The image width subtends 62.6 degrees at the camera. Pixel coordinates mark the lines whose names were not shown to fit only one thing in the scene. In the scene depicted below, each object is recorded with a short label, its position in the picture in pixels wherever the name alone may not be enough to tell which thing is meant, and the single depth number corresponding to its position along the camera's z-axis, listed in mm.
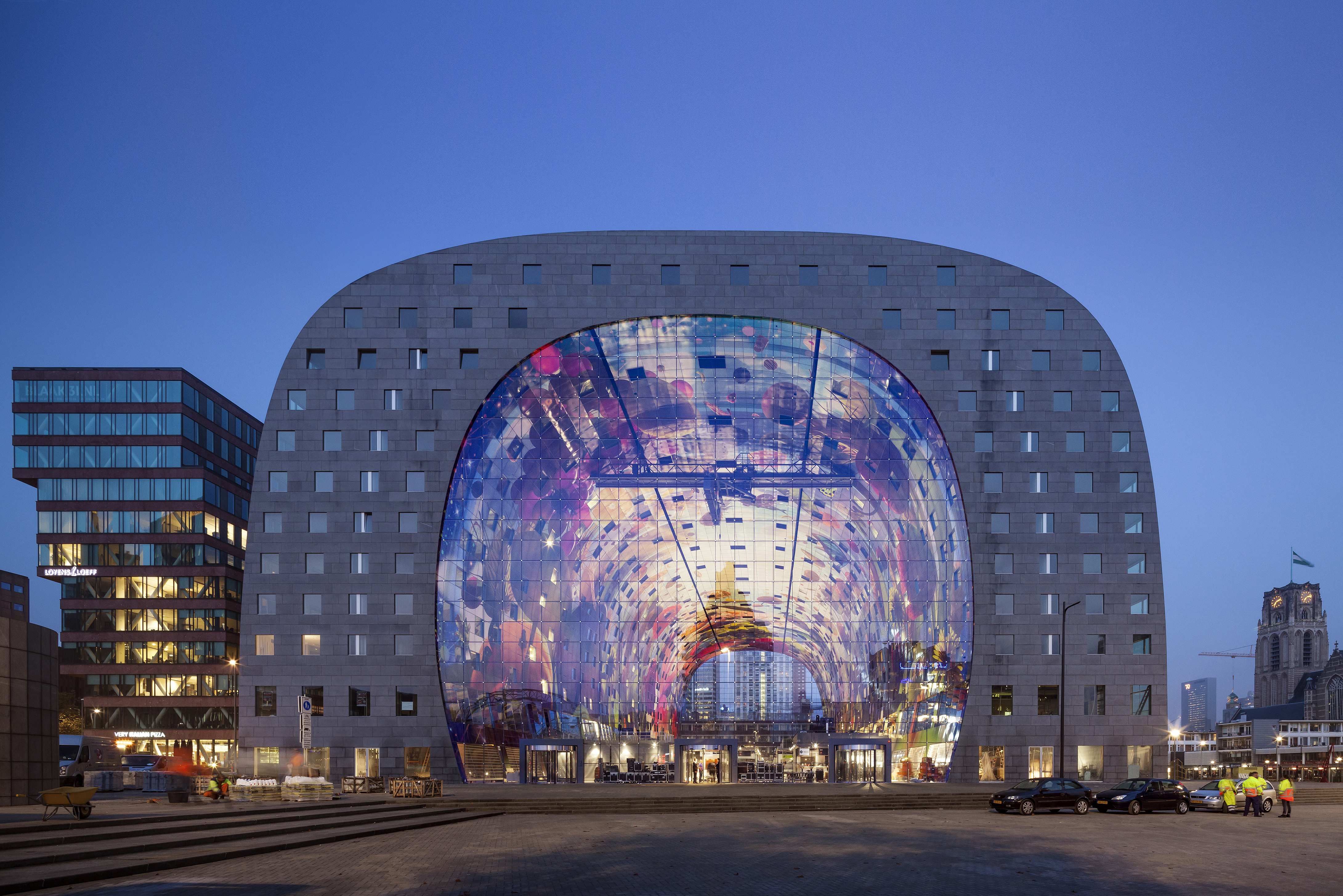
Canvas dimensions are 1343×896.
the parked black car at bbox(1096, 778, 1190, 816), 41906
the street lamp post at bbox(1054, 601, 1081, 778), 52344
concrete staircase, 20453
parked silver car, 42969
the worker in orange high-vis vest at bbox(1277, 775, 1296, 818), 40344
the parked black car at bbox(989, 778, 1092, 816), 40094
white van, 87625
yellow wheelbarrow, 25531
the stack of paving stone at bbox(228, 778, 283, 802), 39656
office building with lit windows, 100312
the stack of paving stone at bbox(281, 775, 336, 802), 39812
